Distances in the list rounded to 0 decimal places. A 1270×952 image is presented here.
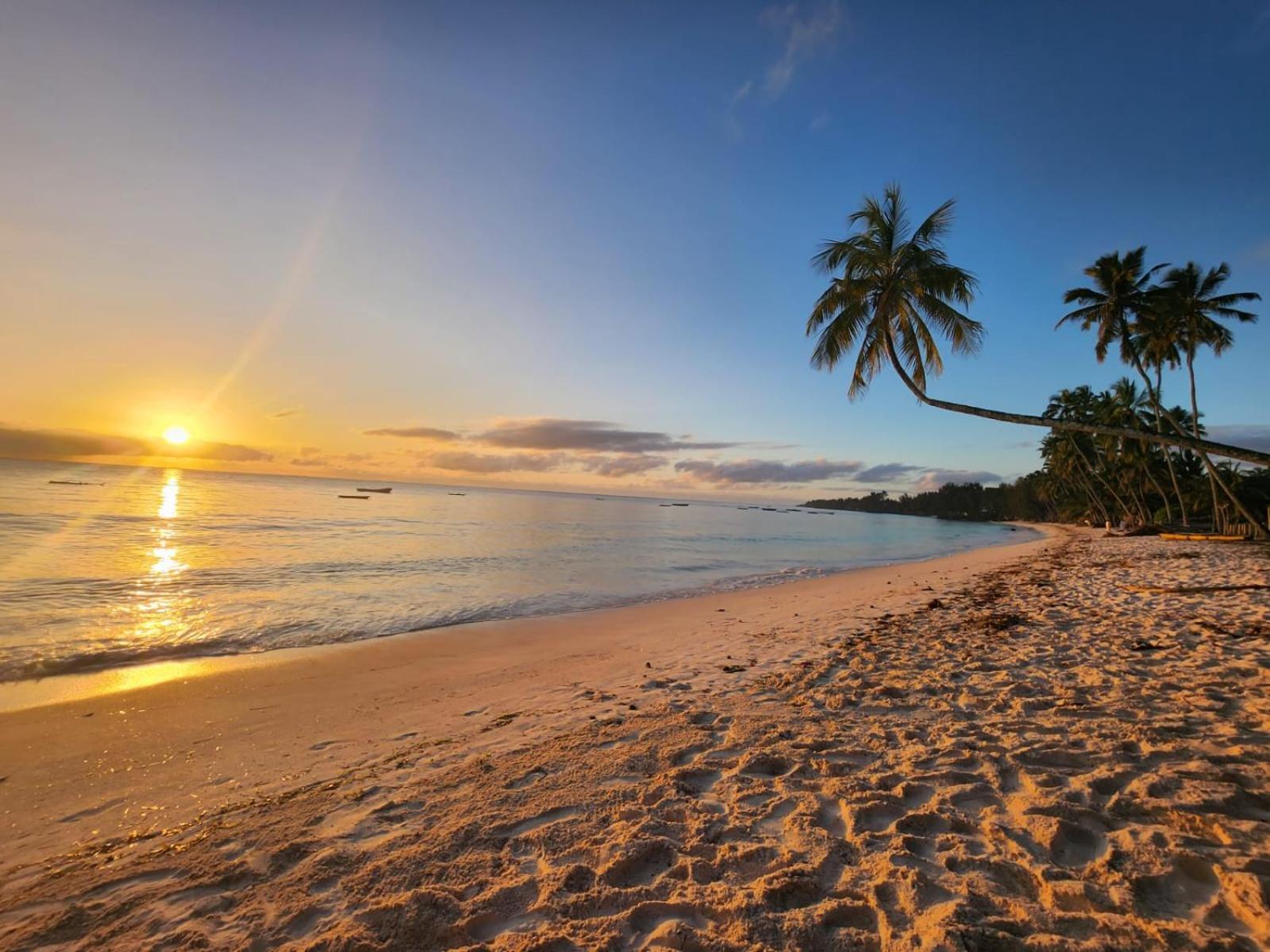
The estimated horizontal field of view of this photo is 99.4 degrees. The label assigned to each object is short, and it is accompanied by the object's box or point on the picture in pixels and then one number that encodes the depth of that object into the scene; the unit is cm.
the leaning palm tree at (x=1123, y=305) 2122
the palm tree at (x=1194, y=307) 2139
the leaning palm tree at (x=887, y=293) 1311
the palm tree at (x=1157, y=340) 2167
